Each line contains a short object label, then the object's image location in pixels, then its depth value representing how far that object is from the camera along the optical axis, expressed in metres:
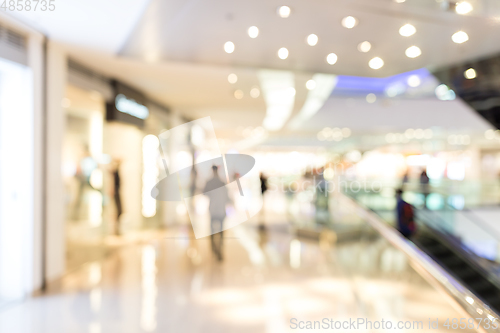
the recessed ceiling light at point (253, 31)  4.44
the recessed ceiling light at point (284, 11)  3.90
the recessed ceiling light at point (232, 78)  6.64
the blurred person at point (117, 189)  7.98
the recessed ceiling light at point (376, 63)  5.11
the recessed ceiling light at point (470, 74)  4.72
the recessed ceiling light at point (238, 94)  8.14
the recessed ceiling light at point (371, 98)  13.81
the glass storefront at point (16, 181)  4.56
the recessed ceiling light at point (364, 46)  4.65
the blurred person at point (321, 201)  10.04
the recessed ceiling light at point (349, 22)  4.01
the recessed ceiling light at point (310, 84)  6.92
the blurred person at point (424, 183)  9.76
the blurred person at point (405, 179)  13.23
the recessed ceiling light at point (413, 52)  4.55
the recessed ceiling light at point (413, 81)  10.22
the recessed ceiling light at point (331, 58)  5.22
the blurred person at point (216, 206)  6.27
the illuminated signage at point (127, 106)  7.23
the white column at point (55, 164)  5.03
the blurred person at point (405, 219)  8.95
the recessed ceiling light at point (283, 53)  5.09
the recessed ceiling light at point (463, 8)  3.32
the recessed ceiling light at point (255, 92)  7.81
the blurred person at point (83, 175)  6.14
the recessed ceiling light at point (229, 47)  4.99
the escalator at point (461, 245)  7.64
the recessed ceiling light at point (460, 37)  3.92
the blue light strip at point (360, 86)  12.15
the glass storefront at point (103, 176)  6.07
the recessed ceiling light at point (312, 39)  4.59
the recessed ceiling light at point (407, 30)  4.02
